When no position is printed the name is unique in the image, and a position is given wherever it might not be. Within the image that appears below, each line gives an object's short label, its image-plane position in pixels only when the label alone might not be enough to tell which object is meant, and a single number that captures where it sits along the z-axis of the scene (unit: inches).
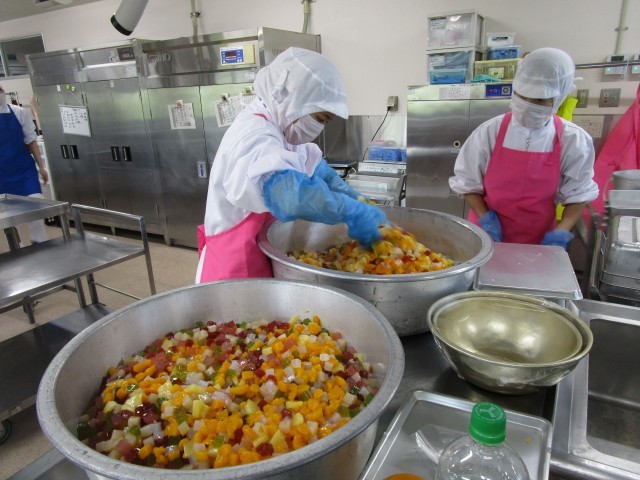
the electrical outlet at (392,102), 159.9
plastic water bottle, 21.5
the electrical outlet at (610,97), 128.6
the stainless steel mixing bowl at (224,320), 21.9
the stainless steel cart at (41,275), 87.0
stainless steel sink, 36.5
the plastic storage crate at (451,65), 127.6
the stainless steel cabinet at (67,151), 206.7
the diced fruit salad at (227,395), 28.8
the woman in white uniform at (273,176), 48.9
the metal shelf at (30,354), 83.9
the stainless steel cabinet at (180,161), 172.1
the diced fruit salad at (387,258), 50.0
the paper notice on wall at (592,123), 131.3
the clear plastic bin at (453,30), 124.3
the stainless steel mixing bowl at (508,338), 31.7
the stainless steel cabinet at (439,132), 128.3
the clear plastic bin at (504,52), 125.6
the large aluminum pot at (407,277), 40.7
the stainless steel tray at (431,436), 27.5
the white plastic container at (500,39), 126.1
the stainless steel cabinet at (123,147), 187.2
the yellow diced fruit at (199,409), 31.2
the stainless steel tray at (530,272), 45.9
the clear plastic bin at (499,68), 123.4
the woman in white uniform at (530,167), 72.8
